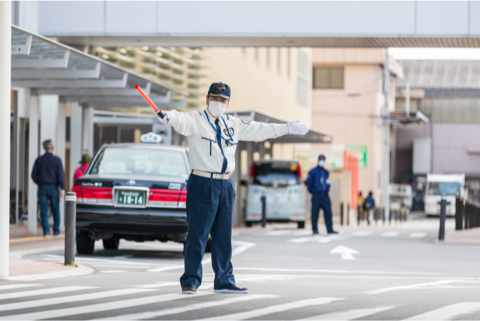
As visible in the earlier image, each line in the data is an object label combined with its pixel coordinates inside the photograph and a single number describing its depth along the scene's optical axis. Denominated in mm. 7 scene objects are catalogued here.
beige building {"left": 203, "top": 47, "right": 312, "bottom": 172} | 51116
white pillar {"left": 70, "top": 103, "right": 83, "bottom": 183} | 29469
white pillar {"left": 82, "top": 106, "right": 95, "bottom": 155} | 29750
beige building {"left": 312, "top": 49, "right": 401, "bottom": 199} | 98125
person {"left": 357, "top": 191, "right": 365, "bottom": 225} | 60797
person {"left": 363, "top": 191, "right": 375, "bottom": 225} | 69988
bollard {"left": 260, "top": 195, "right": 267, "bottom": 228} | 39719
